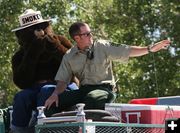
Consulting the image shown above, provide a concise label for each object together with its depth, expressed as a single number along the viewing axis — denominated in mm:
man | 11297
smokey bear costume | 11852
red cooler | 10703
